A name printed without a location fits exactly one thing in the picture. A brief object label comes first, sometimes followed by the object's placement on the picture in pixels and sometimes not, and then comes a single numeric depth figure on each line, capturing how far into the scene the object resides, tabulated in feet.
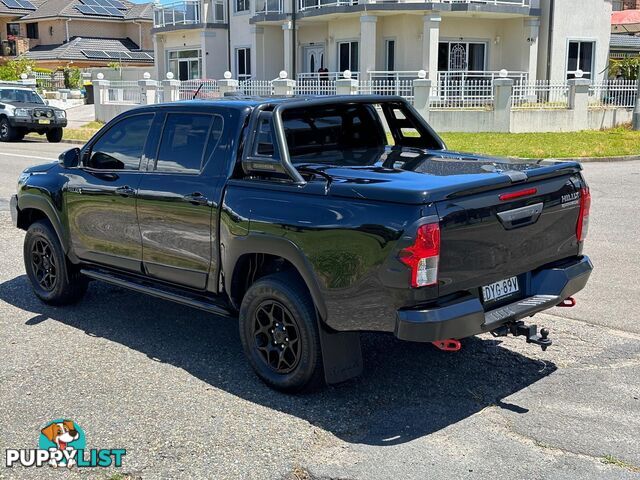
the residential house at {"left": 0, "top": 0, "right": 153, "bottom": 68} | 195.21
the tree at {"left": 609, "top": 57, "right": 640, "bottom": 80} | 114.01
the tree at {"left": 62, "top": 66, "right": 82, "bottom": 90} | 154.92
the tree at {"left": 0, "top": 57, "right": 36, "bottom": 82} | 152.87
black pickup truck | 14.37
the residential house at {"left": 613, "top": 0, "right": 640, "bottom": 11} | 192.19
